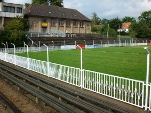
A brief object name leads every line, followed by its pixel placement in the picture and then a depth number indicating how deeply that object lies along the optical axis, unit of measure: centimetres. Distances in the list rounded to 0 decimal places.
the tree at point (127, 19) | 13425
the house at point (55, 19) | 5316
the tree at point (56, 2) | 7375
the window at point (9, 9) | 4494
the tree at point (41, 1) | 7164
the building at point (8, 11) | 4419
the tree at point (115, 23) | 9069
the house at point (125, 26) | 11418
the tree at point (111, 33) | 6844
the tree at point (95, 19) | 12586
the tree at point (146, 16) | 8359
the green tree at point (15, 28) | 3906
